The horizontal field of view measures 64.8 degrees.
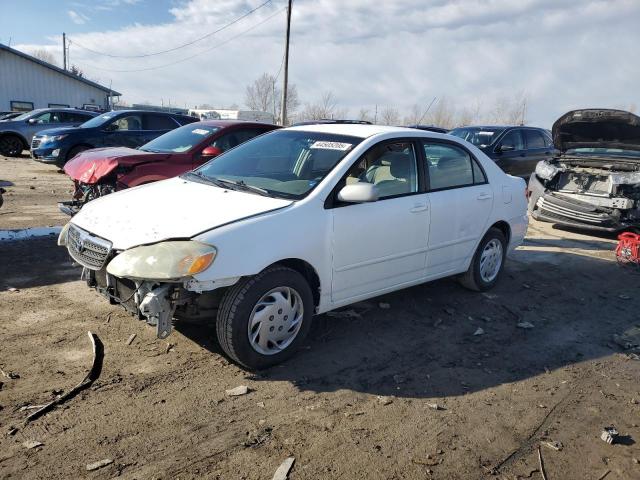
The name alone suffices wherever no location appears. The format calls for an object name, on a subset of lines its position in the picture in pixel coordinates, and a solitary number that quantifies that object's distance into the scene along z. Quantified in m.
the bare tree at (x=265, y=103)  60.02
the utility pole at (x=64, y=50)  66.31
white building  30.22
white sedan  3.20
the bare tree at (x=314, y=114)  46.49
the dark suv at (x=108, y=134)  11.56
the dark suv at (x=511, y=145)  11.04
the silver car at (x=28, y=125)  16.86
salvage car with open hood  7.97
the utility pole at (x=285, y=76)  25.97
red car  6.54
